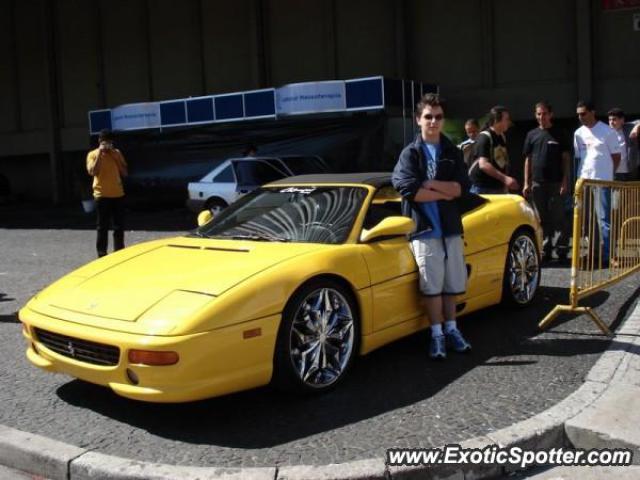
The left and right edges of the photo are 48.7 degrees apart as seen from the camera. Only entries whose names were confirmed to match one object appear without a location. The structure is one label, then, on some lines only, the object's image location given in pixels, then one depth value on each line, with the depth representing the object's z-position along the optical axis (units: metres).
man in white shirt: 7.75
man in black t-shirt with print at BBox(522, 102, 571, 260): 7.92
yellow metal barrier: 5.24
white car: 13.75
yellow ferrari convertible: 3.57
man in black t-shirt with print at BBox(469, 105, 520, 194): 7.25
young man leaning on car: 4.62
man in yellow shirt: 8.97
